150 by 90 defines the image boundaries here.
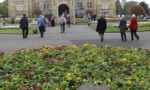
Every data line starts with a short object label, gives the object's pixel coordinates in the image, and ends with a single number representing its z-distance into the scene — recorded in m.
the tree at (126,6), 111.88
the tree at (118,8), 113.50
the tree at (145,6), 107.75
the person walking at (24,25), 27.89
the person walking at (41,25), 28.46
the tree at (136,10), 75.70
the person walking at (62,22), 35.16
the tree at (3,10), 106.11
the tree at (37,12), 87.06
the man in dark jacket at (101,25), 23.94
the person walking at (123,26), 23.98
